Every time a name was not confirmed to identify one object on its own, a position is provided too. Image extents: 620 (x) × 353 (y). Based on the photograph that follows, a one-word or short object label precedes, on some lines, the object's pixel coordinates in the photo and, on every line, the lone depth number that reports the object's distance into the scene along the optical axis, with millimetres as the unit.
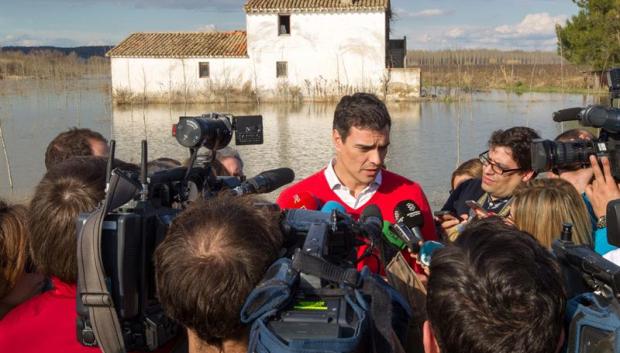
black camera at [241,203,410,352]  1387
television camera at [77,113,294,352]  1795
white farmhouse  31359
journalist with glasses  4191
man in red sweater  3455
